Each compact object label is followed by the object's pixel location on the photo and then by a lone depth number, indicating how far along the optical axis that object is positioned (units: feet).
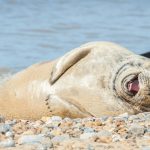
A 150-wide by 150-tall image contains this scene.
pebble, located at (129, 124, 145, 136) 38.32
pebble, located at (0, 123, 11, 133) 39.19
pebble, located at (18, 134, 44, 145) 36.65
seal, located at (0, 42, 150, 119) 45.96
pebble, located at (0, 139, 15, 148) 35.91
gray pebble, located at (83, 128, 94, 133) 39.21
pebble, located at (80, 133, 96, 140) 37.68
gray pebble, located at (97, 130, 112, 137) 38.01
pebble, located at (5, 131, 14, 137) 38.22
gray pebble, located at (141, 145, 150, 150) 35.24
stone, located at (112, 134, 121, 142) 37.16
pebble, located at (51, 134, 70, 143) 36.97
